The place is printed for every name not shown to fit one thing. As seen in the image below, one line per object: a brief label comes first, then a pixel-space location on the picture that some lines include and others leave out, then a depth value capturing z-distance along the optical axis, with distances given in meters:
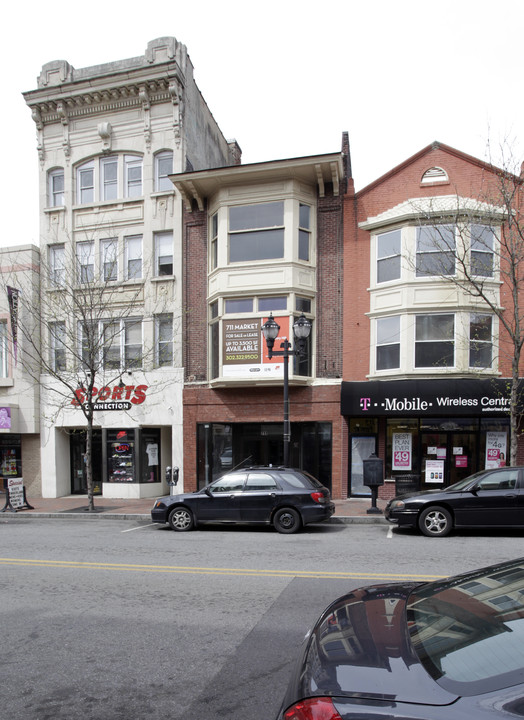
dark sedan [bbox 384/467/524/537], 9.80
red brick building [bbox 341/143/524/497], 14.70
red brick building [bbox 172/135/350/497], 16.12
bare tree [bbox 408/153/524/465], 14.36
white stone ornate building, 17.73
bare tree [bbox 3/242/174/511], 17.45
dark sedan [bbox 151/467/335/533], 10.68
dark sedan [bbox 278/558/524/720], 1.98
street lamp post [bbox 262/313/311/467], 13.02
